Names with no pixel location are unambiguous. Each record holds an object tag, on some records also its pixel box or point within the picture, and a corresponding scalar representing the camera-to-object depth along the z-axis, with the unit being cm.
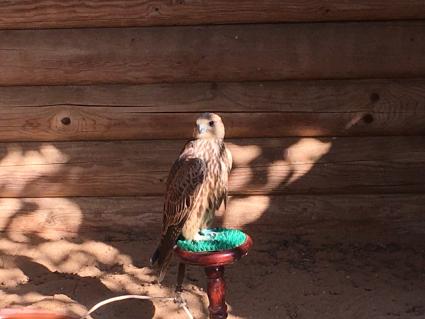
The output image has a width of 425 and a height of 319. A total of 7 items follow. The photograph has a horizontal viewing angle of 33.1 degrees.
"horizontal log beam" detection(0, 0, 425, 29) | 501
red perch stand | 348
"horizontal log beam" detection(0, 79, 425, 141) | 520
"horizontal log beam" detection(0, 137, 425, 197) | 532
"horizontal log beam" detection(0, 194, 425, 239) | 540
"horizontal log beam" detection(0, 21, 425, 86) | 509
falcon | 390
